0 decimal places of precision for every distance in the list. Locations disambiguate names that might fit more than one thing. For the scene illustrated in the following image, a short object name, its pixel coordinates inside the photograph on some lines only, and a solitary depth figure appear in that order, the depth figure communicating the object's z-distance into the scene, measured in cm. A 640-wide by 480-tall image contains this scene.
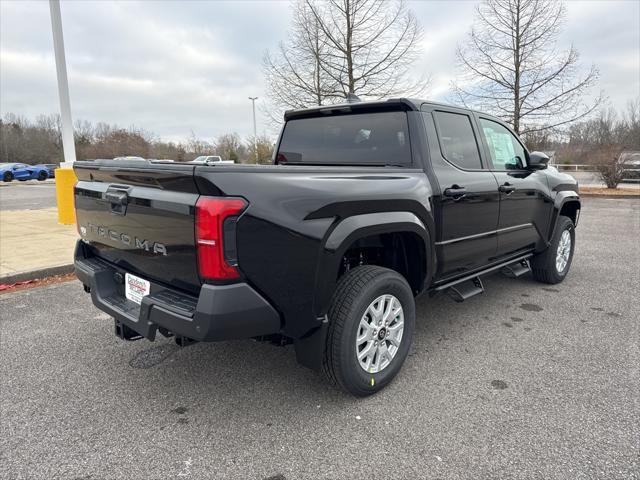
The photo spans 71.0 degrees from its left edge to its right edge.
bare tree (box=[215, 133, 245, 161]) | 4653
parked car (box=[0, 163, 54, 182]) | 3072
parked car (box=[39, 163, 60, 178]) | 3434
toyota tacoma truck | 212
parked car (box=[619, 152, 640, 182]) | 1823
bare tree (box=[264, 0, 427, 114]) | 1381
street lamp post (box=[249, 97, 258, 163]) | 3475
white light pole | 835
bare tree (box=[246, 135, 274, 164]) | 3010
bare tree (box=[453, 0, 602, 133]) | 1490
